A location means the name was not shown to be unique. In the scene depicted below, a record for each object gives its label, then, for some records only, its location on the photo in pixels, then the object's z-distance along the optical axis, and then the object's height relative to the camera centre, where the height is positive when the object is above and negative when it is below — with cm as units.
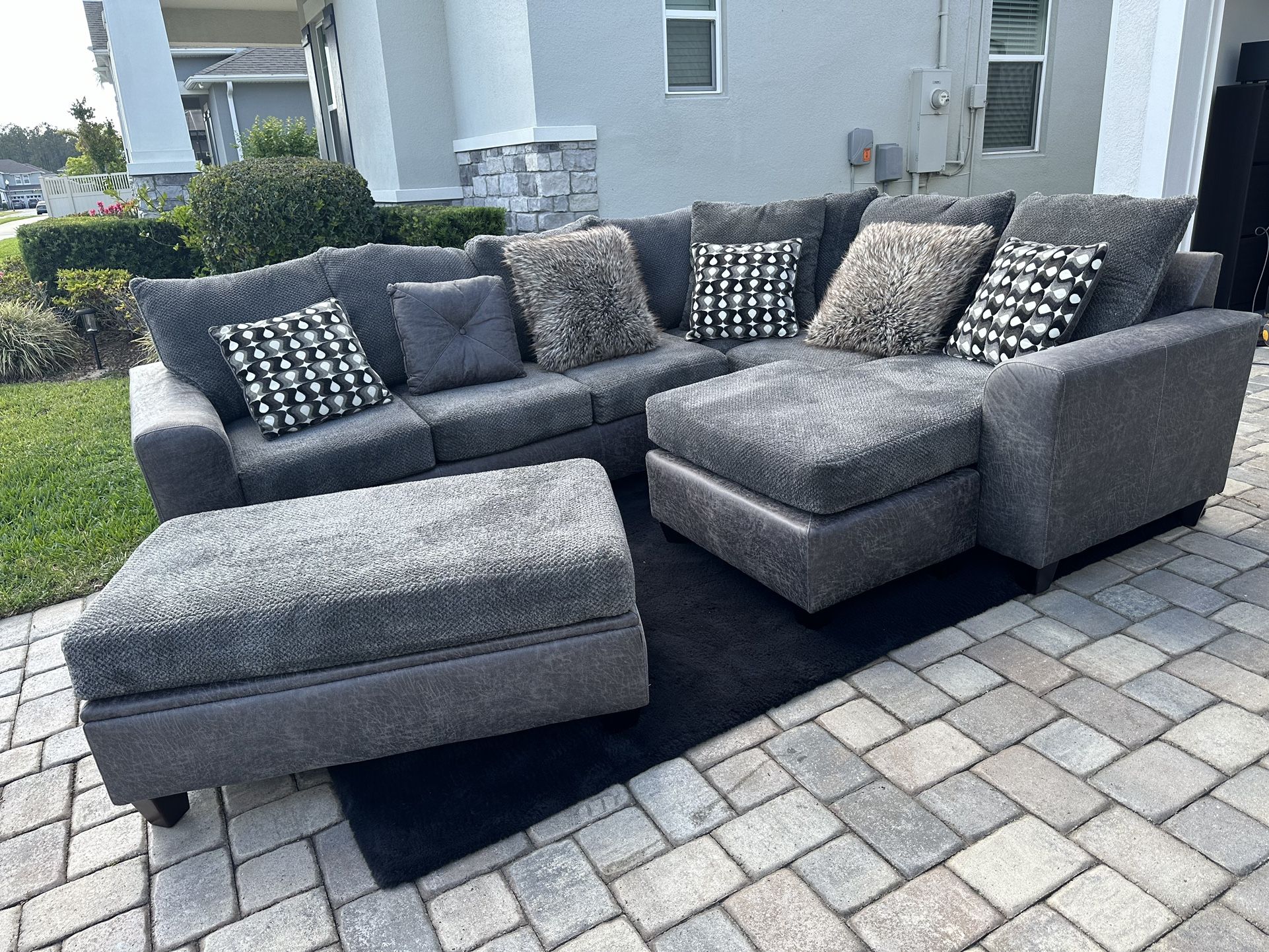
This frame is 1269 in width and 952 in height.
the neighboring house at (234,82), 1583 +217
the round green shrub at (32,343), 648 -98
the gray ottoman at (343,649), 180 -94
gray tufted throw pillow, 354 -58
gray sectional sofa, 243 -81
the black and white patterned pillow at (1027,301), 272 -45
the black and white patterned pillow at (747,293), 396 -53
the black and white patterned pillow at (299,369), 316 -62
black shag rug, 190 -131
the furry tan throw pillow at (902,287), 323 -45
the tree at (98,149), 1939 +133
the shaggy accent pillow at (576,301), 374 -50
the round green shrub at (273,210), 604 -7
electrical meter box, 729 +38
